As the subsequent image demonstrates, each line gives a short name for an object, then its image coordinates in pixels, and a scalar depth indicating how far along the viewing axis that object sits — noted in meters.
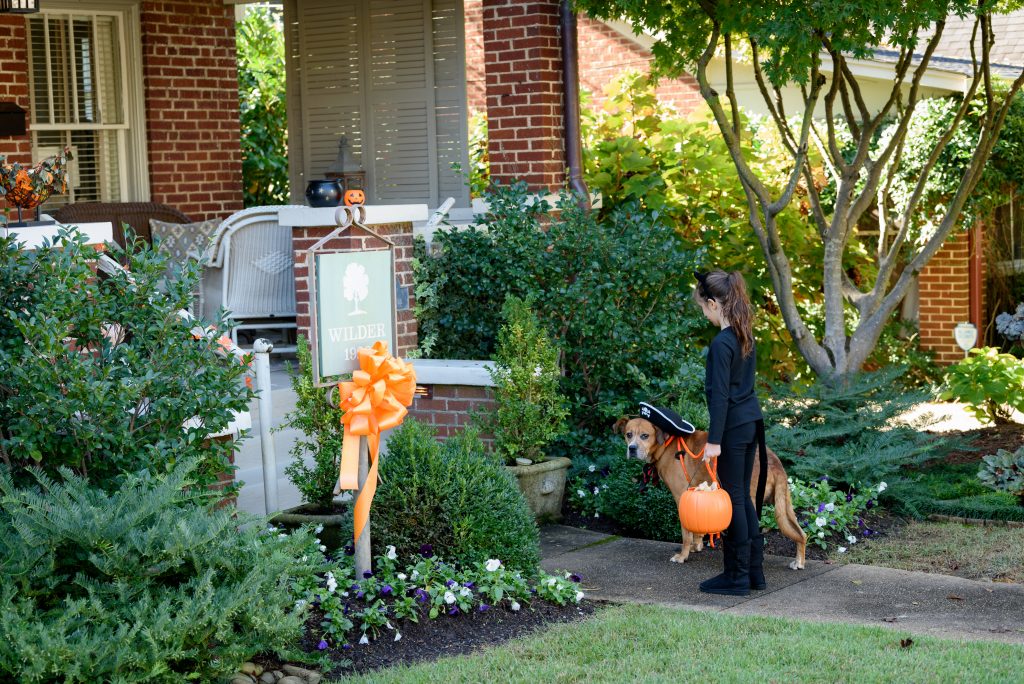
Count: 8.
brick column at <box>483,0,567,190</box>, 9.42
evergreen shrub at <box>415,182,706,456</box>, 8.27
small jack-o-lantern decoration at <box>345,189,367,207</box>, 6.23
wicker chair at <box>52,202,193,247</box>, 10.39
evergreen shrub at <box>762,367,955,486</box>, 7.80
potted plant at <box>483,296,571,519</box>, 7.36
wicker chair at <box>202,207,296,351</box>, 9.65
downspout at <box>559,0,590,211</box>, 9.52
